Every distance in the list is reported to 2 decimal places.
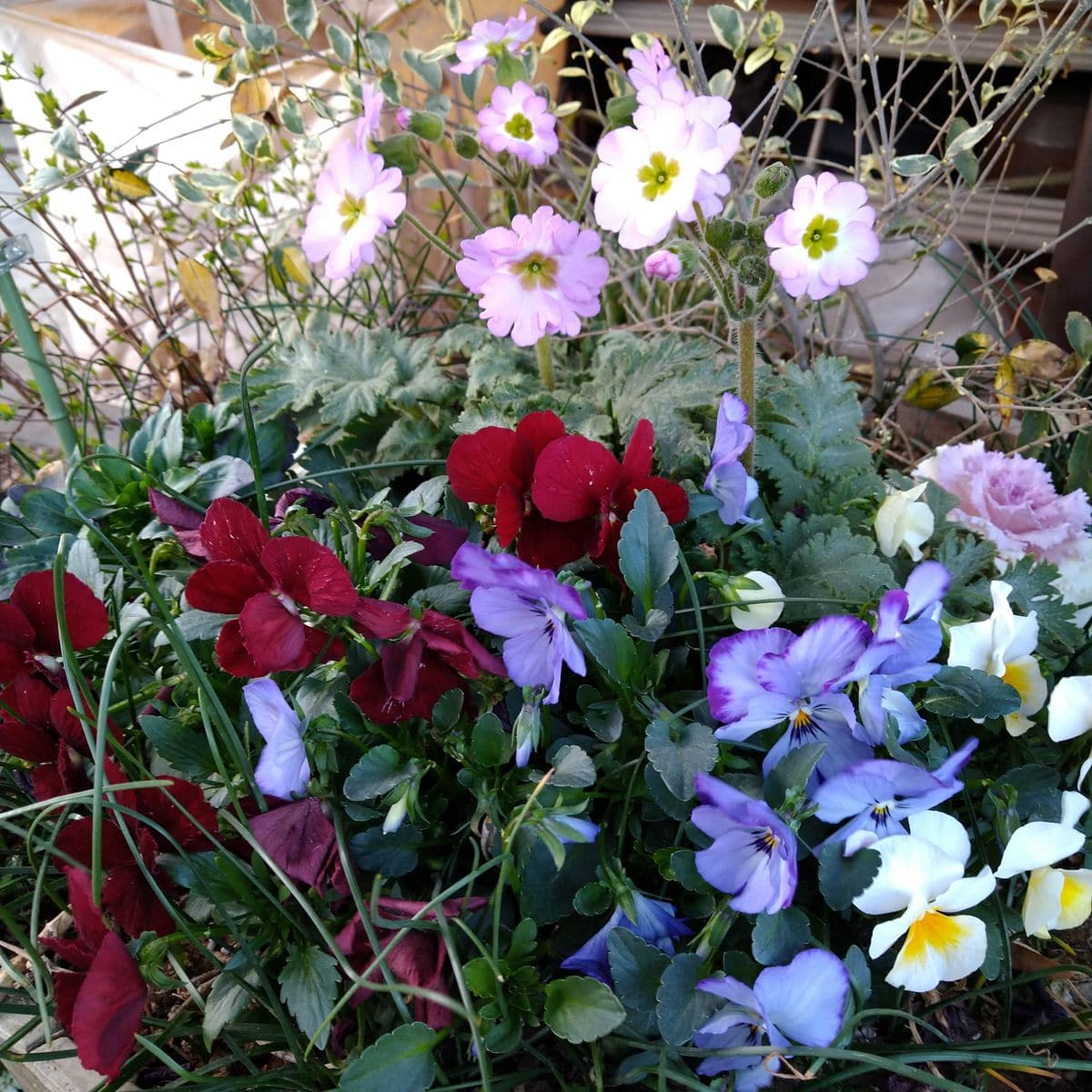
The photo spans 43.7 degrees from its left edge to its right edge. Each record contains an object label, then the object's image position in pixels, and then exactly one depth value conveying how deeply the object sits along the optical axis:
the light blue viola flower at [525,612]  0.30
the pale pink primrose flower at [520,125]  0.43
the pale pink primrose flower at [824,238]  0.34
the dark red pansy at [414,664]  0.31
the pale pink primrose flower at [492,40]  0.45
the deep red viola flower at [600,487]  0.32
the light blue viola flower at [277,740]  0.31
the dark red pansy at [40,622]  0.33
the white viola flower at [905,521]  0.38
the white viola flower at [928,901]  0.29
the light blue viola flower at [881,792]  0.29
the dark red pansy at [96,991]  0.28
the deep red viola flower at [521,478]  0.32
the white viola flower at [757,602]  0.33
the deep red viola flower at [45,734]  0.33
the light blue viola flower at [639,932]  0.31
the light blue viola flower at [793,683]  0.30
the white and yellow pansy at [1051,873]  0.31
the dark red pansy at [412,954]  0.30
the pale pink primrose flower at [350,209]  0.40
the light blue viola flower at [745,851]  0.29
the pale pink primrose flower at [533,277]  0.37
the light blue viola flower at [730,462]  0.35
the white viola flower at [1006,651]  0.33
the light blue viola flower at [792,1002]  0.29
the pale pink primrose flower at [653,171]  0.34
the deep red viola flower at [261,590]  0.30
